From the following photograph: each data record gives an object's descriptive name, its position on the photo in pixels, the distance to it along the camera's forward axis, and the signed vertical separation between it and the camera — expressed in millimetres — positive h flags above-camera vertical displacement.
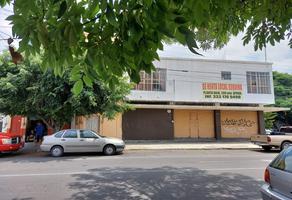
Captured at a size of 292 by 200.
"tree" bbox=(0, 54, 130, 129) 15562 +1947
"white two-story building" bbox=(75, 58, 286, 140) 24484 +2644
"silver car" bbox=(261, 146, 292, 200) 4270 -717
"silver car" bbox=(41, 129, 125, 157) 15656 -613
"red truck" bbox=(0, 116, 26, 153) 14992 -555
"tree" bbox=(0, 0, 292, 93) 2076 +769
